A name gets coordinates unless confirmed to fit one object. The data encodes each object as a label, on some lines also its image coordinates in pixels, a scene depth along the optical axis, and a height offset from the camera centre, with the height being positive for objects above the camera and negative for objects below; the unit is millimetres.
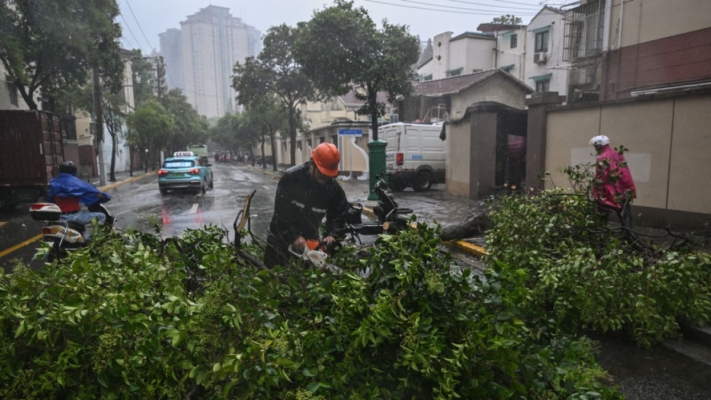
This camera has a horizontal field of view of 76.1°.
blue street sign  21281 +634
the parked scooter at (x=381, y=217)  4832 -819
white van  16844 -371
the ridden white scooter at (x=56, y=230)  4477 -864
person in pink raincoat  4883 -478
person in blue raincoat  5371 -569
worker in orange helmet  3652 -496
